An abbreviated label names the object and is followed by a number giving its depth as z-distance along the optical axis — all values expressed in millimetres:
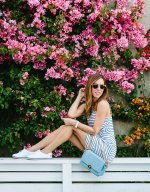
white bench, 4230
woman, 4484
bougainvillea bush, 5930
